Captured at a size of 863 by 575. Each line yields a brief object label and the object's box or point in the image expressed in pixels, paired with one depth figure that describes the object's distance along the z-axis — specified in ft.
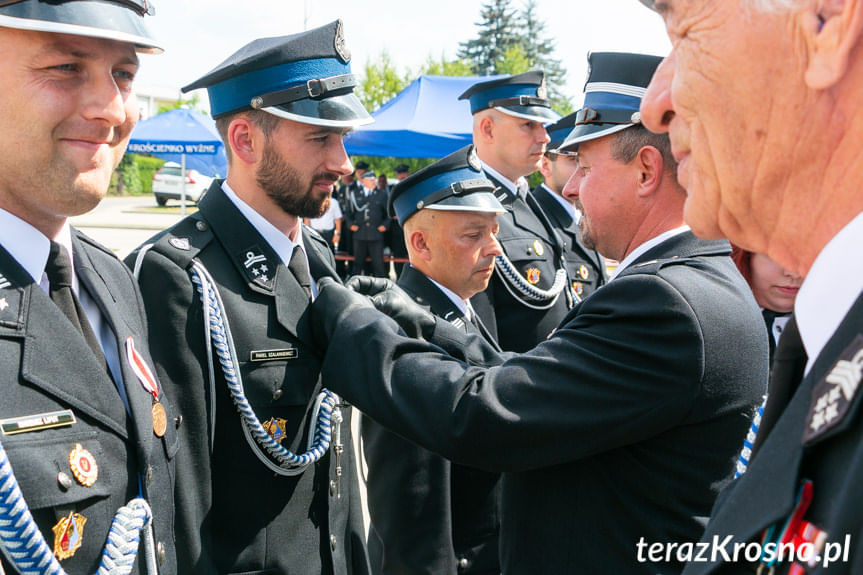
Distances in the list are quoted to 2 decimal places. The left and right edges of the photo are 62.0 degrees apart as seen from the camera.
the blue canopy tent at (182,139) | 53.01
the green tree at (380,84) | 100.42
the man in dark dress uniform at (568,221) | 18.61
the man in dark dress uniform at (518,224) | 15.58
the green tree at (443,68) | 117.35
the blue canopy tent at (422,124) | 44.09
